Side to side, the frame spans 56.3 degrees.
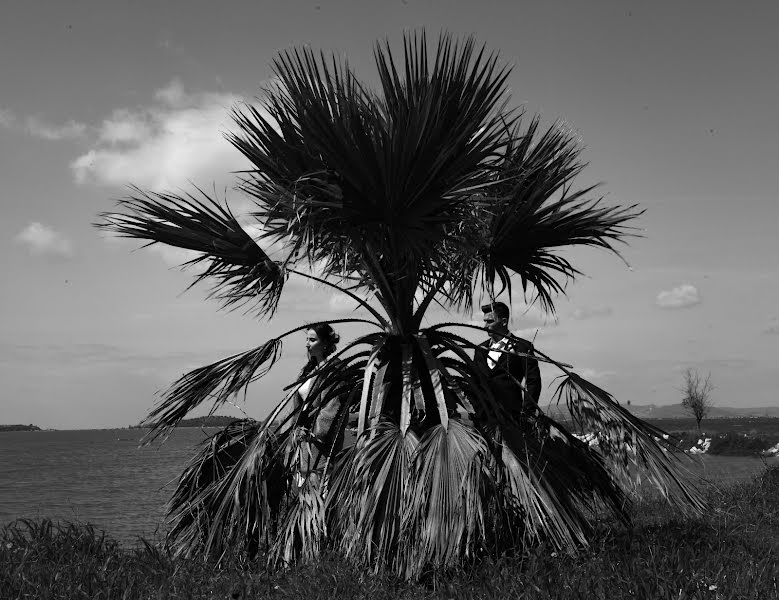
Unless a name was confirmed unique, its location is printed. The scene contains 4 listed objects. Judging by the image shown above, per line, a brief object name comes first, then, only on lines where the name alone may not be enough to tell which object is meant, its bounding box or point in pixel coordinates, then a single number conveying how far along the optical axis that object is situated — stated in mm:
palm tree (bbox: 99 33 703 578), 5516
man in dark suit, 6891
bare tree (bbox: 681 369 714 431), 48750
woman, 6566
